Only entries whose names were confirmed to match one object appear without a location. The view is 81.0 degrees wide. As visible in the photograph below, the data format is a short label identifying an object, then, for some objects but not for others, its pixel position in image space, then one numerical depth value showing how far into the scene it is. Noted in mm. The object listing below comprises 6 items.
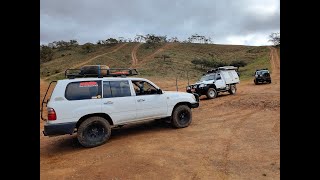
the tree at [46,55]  33361
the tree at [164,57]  29877
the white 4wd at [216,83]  11372
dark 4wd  16510
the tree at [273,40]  39915
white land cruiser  4708
